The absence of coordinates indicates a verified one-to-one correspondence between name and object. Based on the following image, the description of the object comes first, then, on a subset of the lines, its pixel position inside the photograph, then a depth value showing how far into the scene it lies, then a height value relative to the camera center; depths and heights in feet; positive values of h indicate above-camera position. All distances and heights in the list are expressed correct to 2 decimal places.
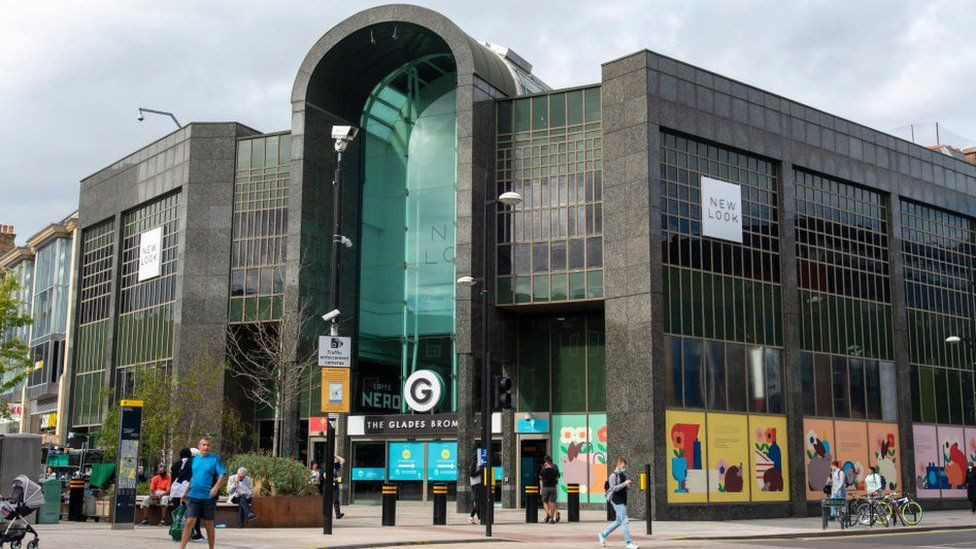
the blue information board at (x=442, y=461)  121.60 -0.89
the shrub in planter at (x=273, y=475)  81.92 -1.81
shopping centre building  108.58 +22.43
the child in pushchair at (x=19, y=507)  53.31 -2.98
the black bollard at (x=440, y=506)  89.66 -4.56
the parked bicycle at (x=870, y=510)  94.73 -4.94
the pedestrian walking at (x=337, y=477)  95.48 -2.43
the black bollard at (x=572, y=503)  96.02 -4.55
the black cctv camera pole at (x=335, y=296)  71.97 +11.43
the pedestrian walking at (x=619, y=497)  68.08 -2.90
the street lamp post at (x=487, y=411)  75.49 +3.27
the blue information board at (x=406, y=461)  124.47 -0.92
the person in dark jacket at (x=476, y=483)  88.28 -2.68
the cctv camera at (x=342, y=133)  79.13 +24.72
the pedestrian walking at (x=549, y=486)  93.41 -2.95
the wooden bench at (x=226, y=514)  78.48 -4.72
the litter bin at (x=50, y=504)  84.43 -4.35
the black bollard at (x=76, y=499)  87.86 -4.10
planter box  79.87 -4.62
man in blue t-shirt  52.39 -1.94
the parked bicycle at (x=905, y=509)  96.68 -4.97
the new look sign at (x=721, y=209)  112.68 +27.20
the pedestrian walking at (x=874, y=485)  96.22 -2.67
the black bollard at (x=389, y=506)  86.33 -4.41
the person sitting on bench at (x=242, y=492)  76.28 -2.95
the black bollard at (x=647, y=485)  81.53 -2.48
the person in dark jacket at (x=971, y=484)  121.08 -3.21
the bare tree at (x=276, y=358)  120.06 +11.76
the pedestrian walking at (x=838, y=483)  97.35 -2.55
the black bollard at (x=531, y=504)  93.02 -4.50
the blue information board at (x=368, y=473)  126.93 -2.47
